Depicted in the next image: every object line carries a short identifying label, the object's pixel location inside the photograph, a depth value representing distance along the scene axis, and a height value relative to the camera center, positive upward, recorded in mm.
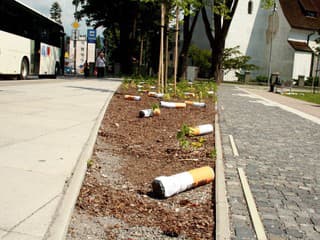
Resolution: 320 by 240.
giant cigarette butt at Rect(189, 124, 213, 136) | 8661 -1247
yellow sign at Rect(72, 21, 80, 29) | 40625 +3050
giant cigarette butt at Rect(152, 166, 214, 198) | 4906 -1311
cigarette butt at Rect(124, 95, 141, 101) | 14663 -1134
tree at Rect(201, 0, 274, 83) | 35500 +2163
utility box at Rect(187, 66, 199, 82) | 40950 -694
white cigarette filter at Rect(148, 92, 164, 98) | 16297 -1116
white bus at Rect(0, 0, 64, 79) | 21688 +854
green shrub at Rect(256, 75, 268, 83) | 55491 -1221
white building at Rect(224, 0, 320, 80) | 62781 +4408
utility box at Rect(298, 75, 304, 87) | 54688 -1303
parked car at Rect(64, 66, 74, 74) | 58050 -1423
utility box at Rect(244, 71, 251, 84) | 51250 -999
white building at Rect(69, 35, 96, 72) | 76900 +1633
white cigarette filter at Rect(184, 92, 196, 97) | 18542 -1182
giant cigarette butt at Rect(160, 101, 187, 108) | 13125 -1170
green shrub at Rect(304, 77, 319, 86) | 57062 -1343
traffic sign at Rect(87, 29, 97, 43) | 41438 +2260
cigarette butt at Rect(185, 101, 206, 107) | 14460 -1209
